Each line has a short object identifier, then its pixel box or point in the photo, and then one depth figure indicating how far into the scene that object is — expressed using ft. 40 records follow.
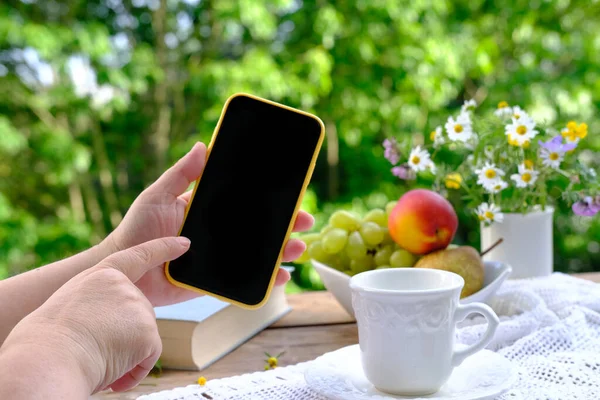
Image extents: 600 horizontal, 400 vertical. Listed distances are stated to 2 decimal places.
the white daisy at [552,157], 3.48
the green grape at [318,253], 3.61
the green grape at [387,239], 3.58
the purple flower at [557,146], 3.45
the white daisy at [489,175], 3.48
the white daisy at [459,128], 3.65
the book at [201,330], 2.88
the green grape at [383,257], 3.53
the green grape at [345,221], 3.66
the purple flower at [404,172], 3.84
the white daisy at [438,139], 3.83
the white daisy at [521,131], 3.43
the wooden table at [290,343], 2.77
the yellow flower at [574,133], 3.45
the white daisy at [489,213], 3.53
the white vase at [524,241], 3.76
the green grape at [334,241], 3.55
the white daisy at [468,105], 3.75
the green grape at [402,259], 3.40
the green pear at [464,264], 3.12
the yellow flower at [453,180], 3.77
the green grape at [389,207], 3.71
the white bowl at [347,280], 3.07
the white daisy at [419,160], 3.72
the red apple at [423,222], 3.28
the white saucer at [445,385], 2.13
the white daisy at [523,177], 3.50
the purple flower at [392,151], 3.81
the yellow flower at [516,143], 3.46
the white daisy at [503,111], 3.78
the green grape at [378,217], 3.69
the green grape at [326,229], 3.69
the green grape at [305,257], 3.66
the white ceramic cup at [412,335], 2.17
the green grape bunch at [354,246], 3.54
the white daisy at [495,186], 3.47
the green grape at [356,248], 3.54
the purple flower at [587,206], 3.43
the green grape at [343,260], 3.62
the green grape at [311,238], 3.71
